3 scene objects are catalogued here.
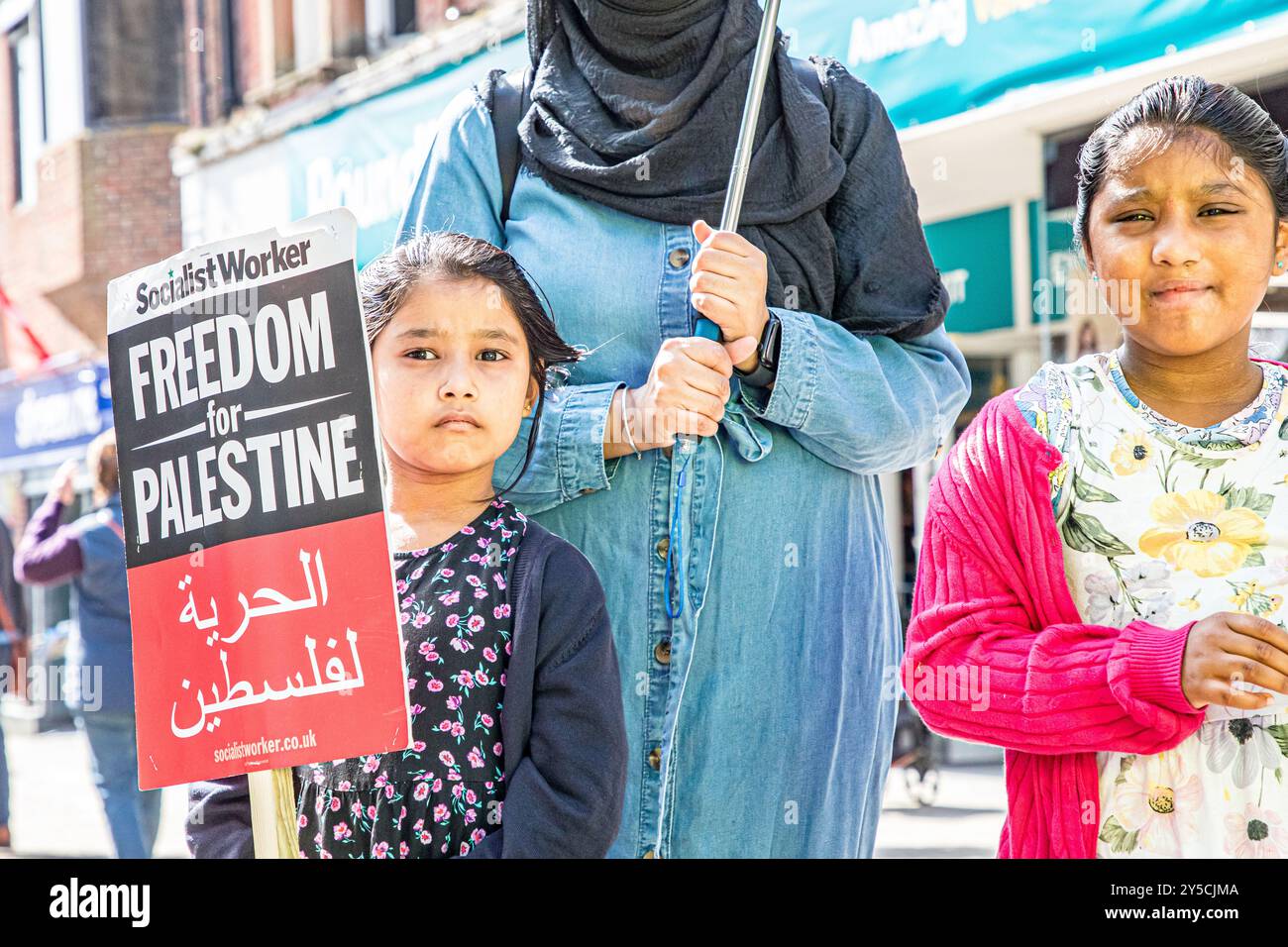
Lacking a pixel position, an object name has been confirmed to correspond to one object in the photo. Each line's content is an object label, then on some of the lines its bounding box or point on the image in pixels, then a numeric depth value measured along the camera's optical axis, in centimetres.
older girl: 161
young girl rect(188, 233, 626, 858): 164
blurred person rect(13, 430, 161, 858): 466
